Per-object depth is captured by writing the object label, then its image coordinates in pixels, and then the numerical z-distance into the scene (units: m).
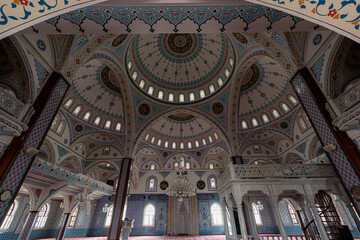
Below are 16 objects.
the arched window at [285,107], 12.47
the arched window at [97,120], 13.74
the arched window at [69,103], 11.95
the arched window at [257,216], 15.53
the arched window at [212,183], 17.94
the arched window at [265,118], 13.58
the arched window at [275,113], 13.09
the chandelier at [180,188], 8.27
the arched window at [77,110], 12.65
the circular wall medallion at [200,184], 17.90
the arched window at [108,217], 16.30
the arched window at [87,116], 13.26
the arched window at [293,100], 11.76
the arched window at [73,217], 15.48
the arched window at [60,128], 11.95
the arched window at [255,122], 13.96
